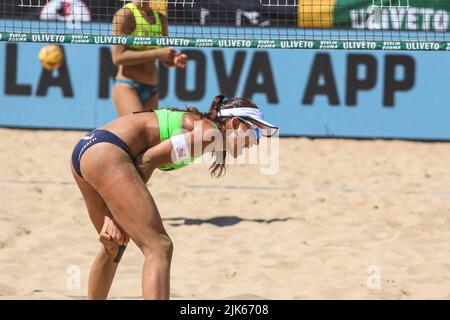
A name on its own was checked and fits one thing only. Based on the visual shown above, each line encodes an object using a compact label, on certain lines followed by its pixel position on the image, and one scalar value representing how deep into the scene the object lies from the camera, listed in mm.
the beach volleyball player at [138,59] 13711
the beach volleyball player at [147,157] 8047
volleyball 17562
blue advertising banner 21328
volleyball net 17391
